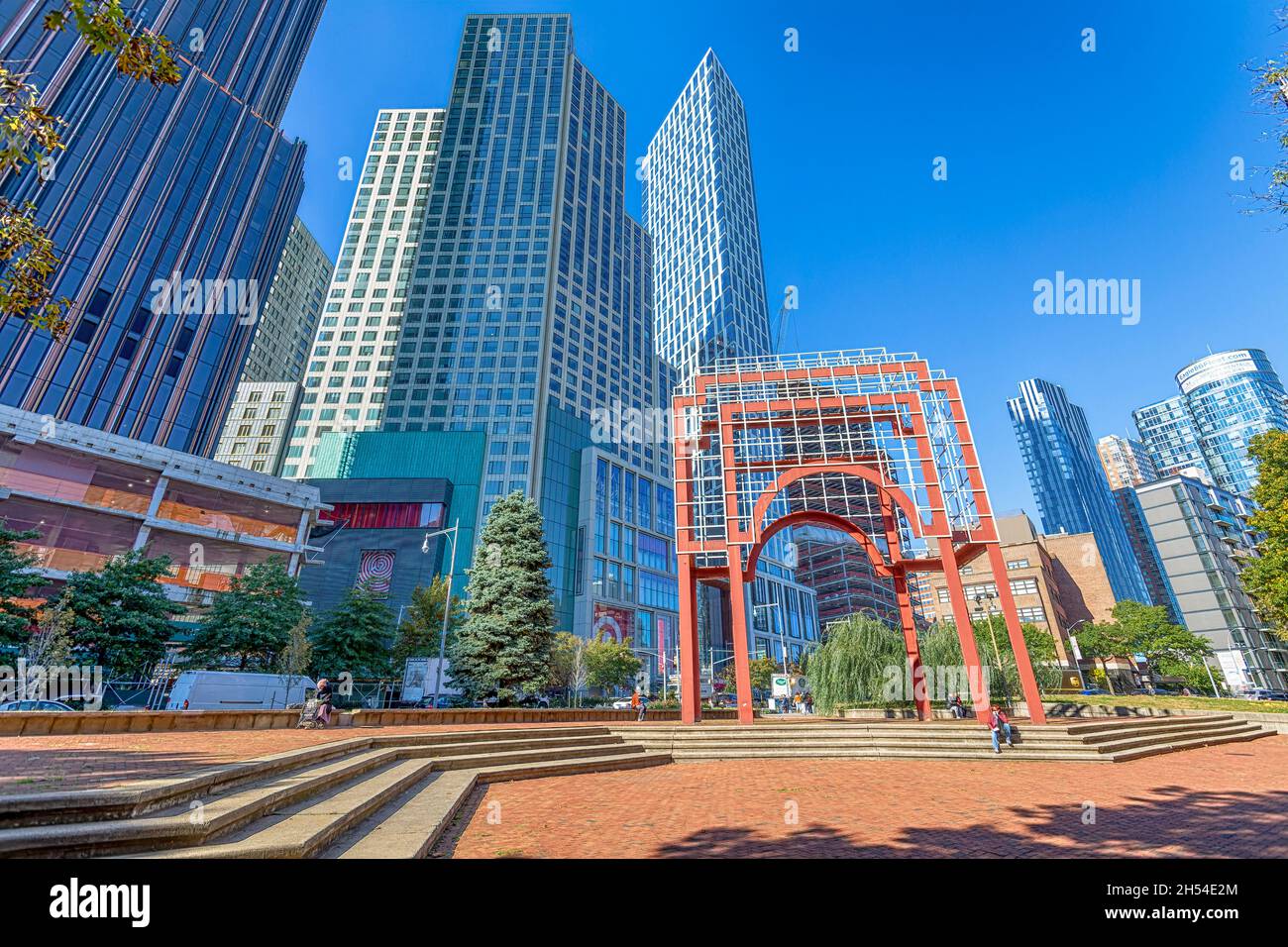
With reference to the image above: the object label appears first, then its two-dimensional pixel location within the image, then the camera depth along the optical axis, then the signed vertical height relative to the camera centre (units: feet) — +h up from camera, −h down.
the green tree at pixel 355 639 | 107.86 +9.98
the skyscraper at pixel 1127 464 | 613.11 +242.21
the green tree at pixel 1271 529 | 94.68 +26.73
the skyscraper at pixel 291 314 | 327.26 +228.43
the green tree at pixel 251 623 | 100.32 +11.92
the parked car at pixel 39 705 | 55.15 -1.27
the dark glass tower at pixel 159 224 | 181.98 +166.90
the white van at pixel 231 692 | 74.69 +0.01
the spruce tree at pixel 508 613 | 90.63 +12.66
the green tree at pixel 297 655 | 90.51 +6.03
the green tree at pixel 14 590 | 81.41 +14.59
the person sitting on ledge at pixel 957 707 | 67.46 -1.73
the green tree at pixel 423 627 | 131.44 +14.65
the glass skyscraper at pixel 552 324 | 247.91 +188.61
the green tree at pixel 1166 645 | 199.11 +16.14
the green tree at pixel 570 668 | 147.33 +6.38
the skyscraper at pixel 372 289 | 283.59 +215.28
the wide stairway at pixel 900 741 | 49.21 -4.38
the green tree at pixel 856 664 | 77.97 +3.77
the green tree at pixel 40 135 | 17.34 +17.31
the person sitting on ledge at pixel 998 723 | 49.24 -2.60
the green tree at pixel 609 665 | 165.99 +8.01
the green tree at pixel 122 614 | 87.40 +11.90
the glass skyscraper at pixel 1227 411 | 431.43 +216.11
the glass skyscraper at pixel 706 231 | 467.52 +406.78
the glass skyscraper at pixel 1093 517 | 568.41 +186.35
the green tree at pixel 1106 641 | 216.13 +19.37
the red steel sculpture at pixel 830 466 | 67.82 +27.87
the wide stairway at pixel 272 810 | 14.11 -3.74
